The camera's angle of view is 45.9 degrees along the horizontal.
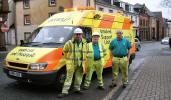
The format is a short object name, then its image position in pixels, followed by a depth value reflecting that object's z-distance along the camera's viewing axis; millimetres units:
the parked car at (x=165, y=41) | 39719
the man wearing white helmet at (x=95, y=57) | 6059
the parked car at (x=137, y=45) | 21930
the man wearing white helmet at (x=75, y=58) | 5527
